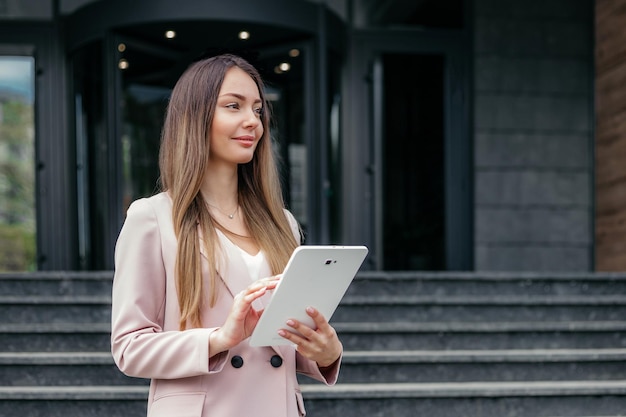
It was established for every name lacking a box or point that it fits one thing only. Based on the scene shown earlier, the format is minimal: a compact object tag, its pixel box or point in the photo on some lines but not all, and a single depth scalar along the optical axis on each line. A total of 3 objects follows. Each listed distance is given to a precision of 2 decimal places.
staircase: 3.73
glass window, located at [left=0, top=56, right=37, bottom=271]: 7.32
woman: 1.33
